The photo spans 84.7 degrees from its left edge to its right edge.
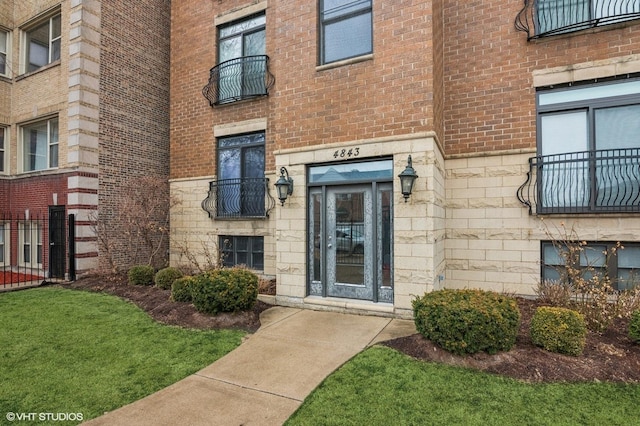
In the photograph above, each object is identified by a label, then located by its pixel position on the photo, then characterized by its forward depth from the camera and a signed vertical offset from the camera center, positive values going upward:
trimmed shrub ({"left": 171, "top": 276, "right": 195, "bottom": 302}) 7.06 -1.48
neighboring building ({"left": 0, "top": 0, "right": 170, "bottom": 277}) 9.99 +3.16
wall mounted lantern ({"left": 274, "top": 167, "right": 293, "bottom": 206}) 7.32 +0.63
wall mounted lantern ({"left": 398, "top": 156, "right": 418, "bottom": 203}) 6.10 +0.66
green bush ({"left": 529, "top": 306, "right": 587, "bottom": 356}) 4.32 -1.44
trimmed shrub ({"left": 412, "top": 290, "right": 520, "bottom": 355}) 4.25 -1.32
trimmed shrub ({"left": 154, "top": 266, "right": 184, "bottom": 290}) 8.50 -1.47
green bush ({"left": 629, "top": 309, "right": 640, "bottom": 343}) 4.50 -1.44
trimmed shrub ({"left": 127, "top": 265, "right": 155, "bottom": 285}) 9.09 -1.51
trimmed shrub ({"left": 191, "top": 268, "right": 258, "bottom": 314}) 6.09 -1.31
